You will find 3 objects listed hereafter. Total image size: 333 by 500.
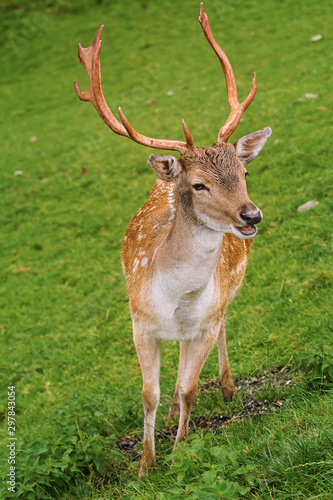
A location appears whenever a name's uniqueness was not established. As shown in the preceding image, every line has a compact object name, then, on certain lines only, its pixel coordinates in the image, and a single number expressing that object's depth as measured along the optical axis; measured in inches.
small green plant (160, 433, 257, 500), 229.8
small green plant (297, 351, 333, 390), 335.0
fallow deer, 288.8
